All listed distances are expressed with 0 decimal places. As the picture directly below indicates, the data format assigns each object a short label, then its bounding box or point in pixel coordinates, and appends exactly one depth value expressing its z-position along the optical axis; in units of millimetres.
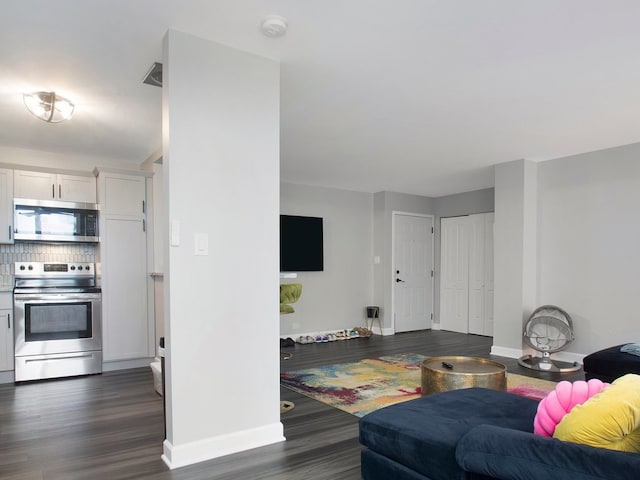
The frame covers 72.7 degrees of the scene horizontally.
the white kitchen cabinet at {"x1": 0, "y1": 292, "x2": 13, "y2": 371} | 4355
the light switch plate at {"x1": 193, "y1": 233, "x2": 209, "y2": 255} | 2504
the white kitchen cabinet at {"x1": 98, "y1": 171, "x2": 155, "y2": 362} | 4816
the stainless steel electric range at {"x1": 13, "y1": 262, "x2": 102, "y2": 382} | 4406
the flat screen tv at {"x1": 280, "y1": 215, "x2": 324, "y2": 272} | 6602
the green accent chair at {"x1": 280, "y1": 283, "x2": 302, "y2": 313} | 5512
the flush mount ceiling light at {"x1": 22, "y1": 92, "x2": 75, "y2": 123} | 3357
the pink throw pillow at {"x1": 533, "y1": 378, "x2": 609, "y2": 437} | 1554
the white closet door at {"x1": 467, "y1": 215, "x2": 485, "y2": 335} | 7113
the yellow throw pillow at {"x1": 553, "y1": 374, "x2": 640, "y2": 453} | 1320
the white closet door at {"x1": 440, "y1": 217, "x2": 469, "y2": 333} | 7438
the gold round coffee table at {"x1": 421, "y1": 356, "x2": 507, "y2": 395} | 3066
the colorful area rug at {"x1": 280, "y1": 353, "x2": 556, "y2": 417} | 3639
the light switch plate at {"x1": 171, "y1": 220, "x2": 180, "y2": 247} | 2430
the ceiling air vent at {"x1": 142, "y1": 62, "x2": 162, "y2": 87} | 2846
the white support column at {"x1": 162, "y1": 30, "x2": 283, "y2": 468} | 2449
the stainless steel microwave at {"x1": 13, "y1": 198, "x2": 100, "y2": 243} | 4637
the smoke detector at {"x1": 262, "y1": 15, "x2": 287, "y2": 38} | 2312
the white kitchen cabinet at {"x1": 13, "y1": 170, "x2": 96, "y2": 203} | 4727
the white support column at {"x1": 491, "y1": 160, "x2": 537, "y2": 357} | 5297
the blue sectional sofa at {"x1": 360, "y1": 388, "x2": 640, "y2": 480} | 1267
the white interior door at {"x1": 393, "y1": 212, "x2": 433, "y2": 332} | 7562
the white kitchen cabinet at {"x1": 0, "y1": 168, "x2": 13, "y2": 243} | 4570
